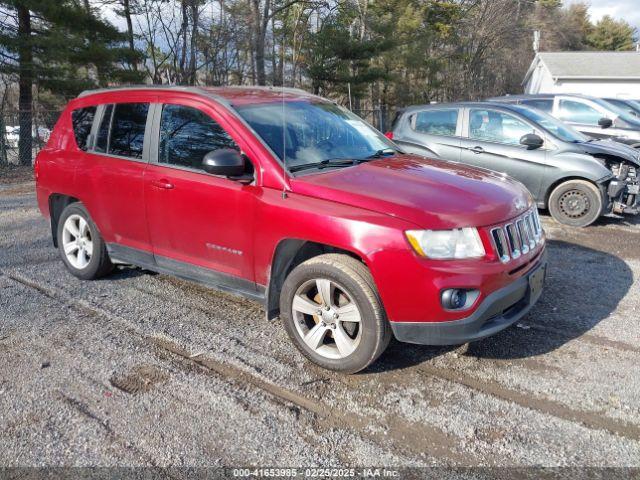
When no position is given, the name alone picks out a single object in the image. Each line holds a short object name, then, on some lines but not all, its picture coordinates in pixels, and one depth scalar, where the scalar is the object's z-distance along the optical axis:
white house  34.82
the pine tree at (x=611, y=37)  59.06
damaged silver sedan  7.48
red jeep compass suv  3.14
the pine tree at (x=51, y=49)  14.80
